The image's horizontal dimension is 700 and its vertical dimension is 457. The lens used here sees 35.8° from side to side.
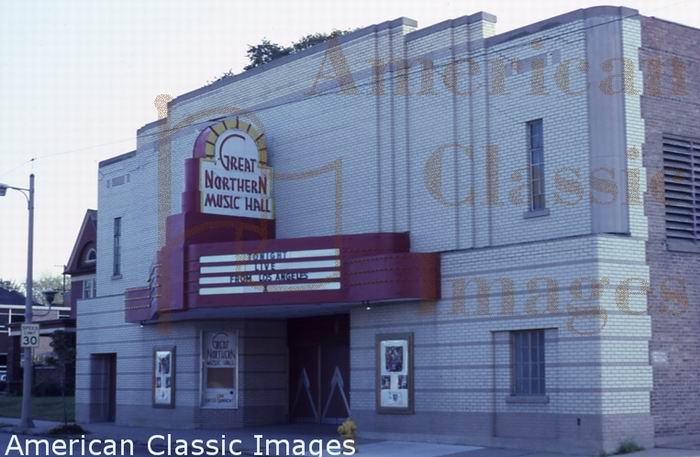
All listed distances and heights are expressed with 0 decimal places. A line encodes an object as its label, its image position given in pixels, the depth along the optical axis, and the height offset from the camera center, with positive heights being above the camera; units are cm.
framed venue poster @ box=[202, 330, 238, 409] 3075 -73
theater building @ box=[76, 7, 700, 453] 2216 +227
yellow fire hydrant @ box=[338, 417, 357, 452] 2272 -184
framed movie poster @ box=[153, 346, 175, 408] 3198 -102
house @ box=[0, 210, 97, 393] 5812 +102
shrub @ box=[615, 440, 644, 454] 2111 -209
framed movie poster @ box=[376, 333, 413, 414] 2523 -75
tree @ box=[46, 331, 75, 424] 4985 -9
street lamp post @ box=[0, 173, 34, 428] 3334 +124
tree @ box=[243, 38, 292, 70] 5688 +1528
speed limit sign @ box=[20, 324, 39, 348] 3331 +22
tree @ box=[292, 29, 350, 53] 5629 +1580
